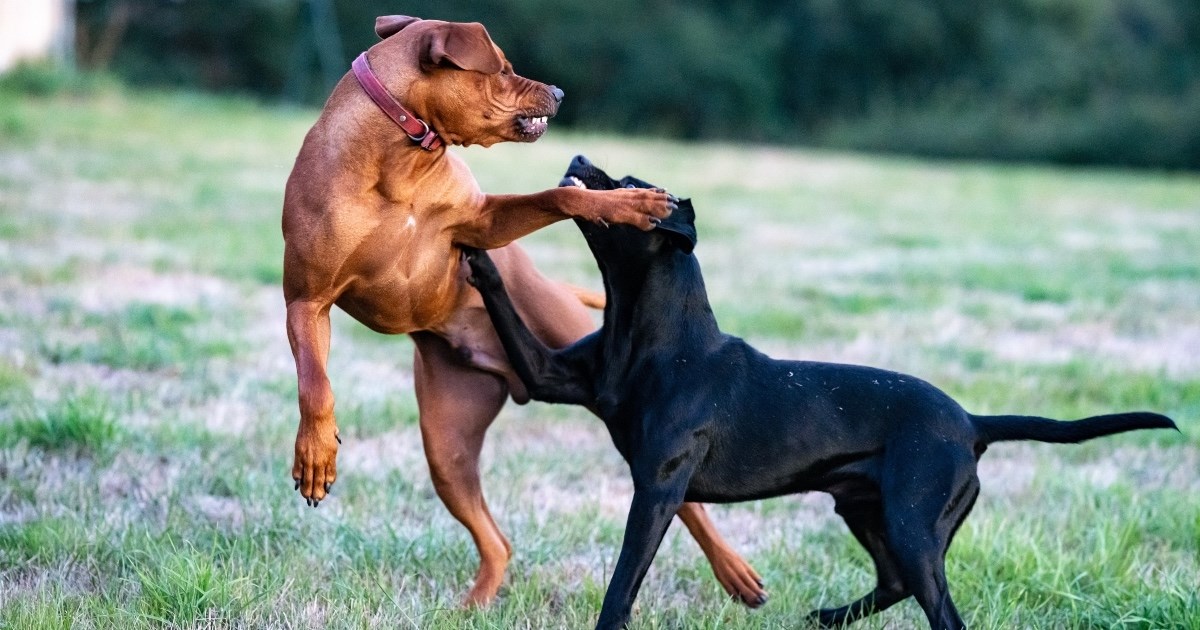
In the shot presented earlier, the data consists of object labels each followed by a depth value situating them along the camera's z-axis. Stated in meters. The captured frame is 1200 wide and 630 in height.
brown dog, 6.54
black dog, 6.18
